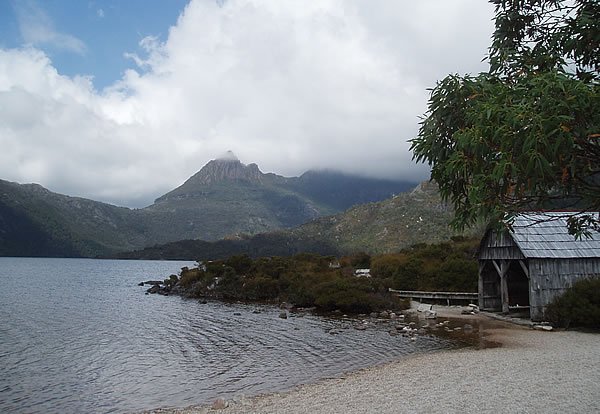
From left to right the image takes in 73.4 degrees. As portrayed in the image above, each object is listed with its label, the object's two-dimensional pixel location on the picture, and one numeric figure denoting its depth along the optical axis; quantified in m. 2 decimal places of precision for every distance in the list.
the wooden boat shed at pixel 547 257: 20.06
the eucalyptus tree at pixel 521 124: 4.61
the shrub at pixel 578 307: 18.67
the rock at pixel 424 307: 29.68
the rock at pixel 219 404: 11.34
